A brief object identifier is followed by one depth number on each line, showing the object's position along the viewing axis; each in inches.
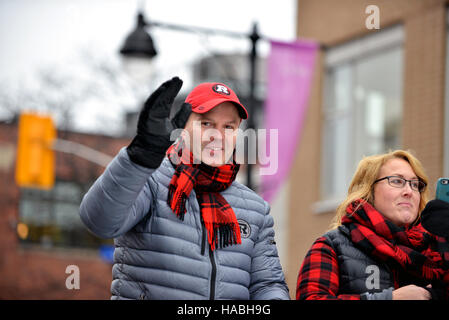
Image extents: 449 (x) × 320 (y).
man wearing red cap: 173.9
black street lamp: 531.2
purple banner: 551.5
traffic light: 813.9
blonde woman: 186.9
